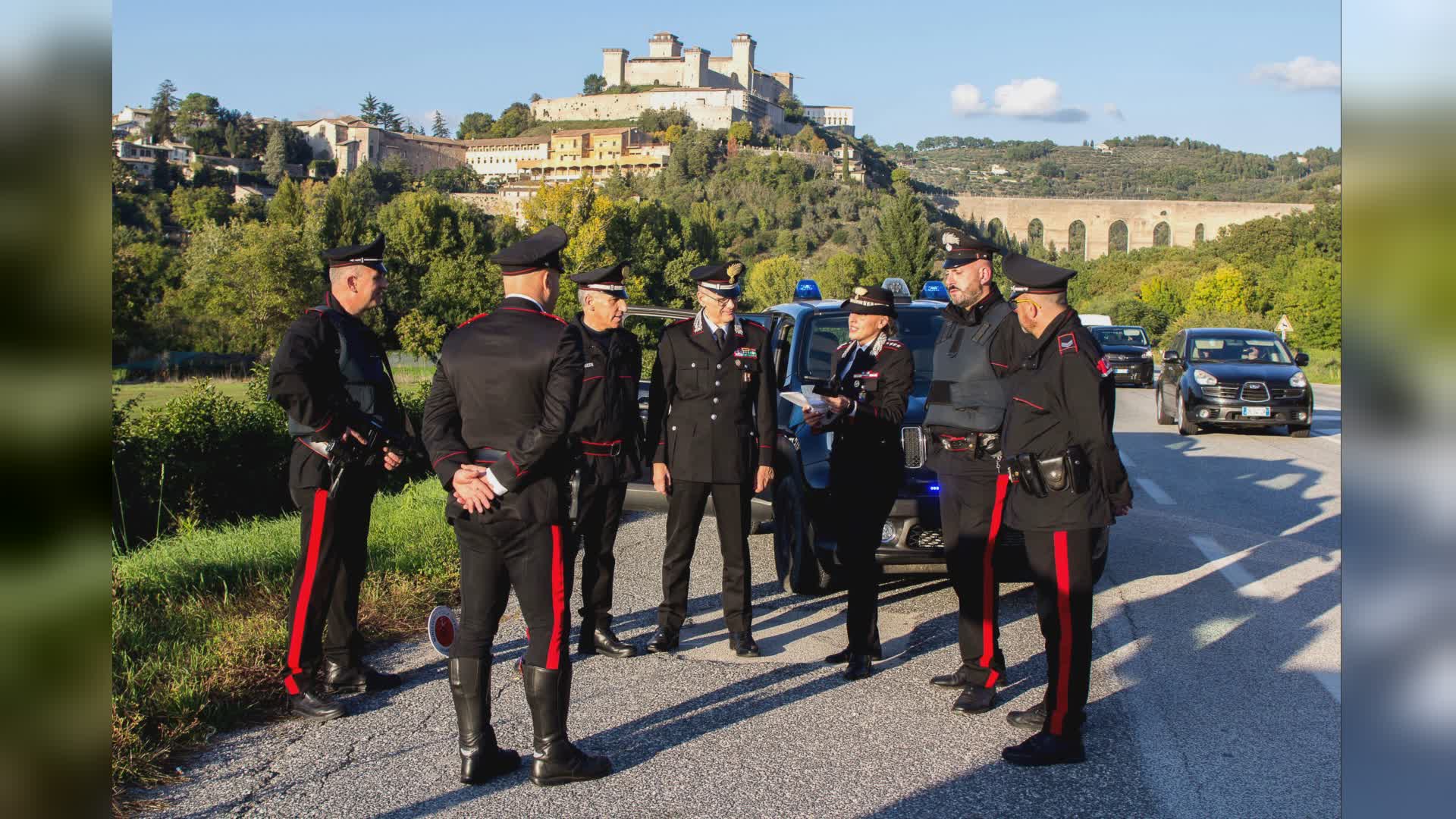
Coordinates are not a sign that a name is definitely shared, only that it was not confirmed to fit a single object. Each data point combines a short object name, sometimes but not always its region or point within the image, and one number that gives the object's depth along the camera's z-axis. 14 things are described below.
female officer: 5.55
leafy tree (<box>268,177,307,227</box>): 86.81
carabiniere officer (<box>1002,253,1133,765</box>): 4.50
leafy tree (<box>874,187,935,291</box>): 68.25
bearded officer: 5.17
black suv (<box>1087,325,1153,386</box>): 29.00
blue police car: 6.70
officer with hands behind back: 4.20
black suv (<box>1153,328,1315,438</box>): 16.45
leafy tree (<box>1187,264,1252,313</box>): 68.19
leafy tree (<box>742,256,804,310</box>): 105.81
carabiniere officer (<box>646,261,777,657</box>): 6.04
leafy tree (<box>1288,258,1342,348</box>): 41.53
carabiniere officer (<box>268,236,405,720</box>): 5.00
